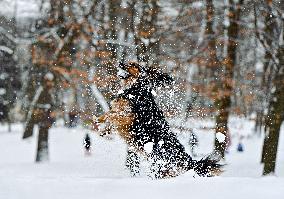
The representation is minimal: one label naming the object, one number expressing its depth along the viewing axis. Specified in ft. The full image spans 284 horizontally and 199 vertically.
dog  23.79
